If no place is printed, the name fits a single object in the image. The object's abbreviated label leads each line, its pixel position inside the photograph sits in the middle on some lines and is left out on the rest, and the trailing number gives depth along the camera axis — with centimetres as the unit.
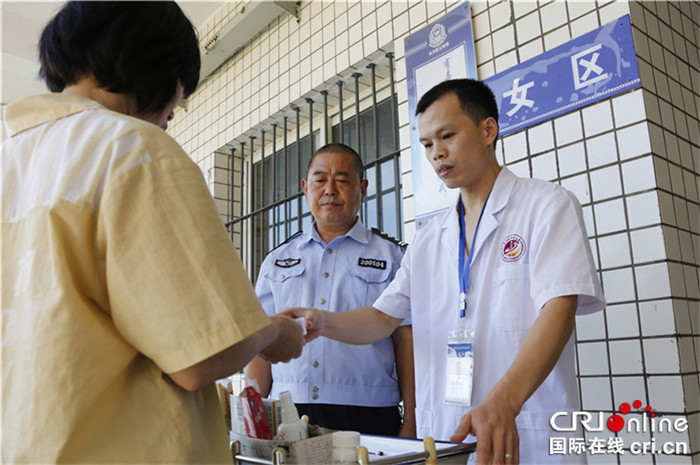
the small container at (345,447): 96
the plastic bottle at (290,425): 102
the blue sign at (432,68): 246
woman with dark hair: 67
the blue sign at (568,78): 195
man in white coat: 120
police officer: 191
